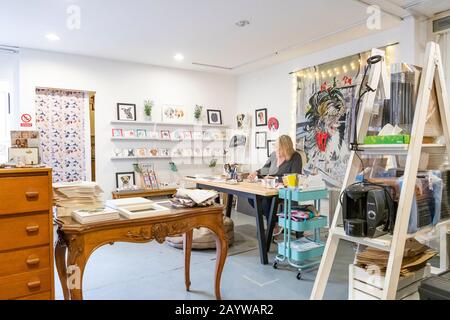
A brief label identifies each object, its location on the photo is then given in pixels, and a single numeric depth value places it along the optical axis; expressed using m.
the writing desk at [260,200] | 3.06
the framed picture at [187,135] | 5.68
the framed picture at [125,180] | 5.10
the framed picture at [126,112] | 5.09
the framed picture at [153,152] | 5.35
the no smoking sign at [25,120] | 4.35
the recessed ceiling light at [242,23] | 3.51
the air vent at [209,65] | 5.25
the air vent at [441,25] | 3.27
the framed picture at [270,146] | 5.39
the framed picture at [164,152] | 5.45
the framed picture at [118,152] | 5.07
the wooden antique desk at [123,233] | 1.57
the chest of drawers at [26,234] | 1.52
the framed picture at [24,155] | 1.66
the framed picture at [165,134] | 5.46
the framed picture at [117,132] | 5.06
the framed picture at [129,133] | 5.13
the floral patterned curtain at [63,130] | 4.60
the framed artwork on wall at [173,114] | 5.51
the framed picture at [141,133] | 5.23
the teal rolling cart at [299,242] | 2.82
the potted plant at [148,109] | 5.26
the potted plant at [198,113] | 5.75
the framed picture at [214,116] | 5.97
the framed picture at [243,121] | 5.92
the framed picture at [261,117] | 5.56
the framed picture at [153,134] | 5.34
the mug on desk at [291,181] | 2.93
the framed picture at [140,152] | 5.22
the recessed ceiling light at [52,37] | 3.87
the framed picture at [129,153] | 5.14
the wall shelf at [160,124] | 5.10
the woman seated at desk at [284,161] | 3.92
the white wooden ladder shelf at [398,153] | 1.44
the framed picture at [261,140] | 5.56
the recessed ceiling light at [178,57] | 4.78
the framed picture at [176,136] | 5.58
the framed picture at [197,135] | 5.78
